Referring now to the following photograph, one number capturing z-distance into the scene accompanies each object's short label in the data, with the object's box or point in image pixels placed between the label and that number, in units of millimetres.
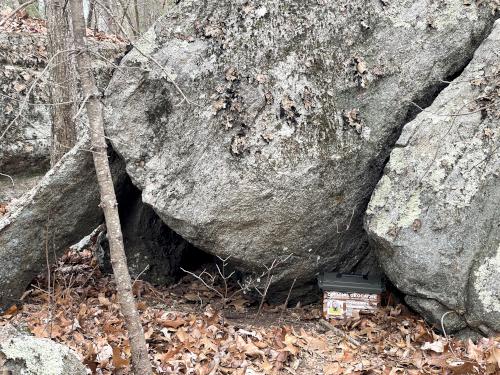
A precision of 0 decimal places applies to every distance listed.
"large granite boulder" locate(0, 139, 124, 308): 5270
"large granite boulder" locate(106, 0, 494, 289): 4863
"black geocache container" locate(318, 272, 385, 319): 5242
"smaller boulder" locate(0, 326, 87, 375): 3252
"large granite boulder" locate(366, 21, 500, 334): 4578
